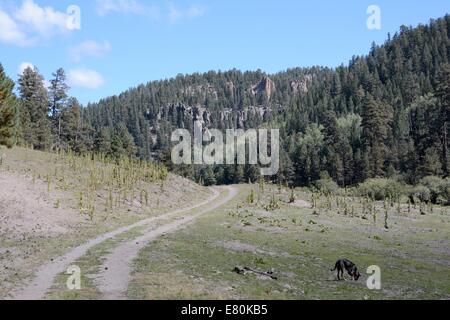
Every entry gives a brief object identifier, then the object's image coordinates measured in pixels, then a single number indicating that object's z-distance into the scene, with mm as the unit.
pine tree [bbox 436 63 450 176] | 109812
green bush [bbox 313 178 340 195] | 88375
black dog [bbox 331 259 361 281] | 21797
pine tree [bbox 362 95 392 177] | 111500
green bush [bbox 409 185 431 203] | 73562
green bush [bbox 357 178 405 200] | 77438
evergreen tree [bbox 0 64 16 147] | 53666
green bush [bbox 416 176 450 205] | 72312
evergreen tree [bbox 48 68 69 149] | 90750
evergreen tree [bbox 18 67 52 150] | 86038
